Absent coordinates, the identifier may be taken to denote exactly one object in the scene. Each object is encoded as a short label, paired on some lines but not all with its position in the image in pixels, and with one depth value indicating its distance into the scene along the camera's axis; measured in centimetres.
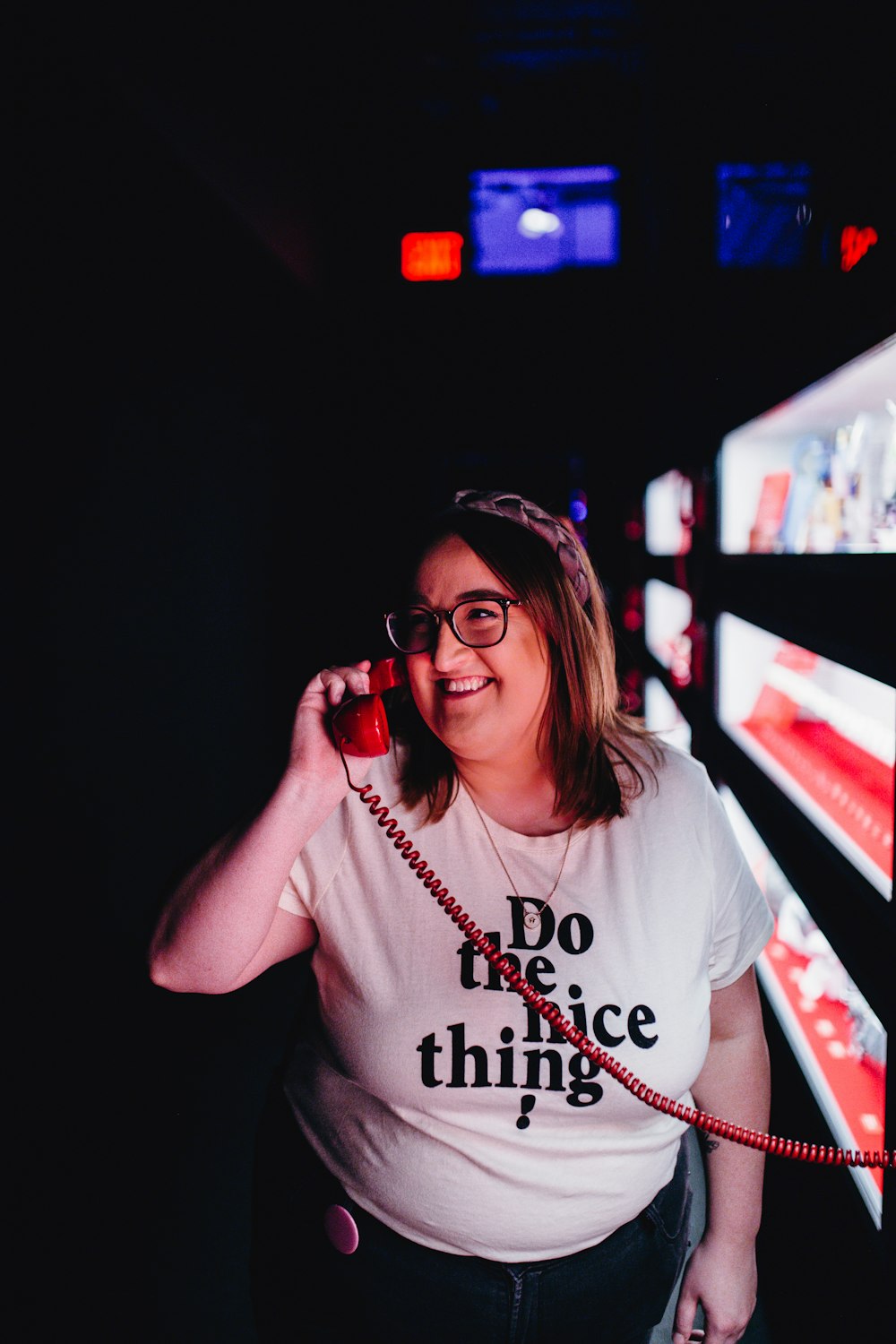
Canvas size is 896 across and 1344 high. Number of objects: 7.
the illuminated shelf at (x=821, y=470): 156
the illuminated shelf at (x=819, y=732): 172
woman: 111
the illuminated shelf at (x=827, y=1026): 164
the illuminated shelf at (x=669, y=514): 348
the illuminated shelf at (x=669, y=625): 385
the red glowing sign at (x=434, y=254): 500
